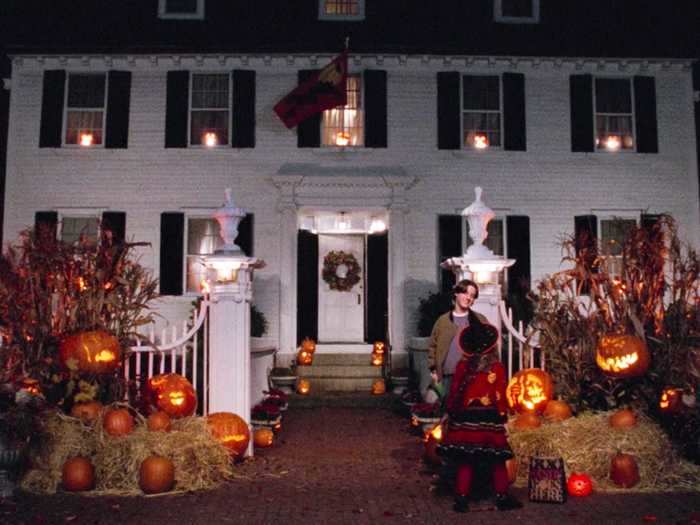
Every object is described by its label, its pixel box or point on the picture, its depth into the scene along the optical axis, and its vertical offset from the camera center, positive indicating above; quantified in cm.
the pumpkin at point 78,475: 648 -134
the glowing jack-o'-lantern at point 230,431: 750 -111
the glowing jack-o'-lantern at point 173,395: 740 -74
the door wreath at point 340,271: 1452 +96
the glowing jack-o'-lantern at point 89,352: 704 -31
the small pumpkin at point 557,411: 752 -90
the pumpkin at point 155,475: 643 -133
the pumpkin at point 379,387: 1238 -109
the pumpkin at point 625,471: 660 -130
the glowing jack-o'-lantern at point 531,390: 767 -70
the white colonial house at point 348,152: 1439 +328
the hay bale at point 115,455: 661 -120
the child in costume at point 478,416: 596 -76
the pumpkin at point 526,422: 737 -98
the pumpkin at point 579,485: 642 -140
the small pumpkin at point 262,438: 870 -136
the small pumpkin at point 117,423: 680 -94
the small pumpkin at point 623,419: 699 -91
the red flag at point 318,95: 1335 +405
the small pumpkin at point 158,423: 696 -95
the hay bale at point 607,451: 674 -118
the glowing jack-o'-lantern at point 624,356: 715 -33
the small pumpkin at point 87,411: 693 -85
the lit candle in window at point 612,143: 1497 +356
